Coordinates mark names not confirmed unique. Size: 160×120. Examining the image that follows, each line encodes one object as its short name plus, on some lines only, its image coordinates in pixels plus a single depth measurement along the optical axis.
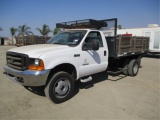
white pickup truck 4.04
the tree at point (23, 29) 48.06
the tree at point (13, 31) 51.12
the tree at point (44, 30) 44.22
